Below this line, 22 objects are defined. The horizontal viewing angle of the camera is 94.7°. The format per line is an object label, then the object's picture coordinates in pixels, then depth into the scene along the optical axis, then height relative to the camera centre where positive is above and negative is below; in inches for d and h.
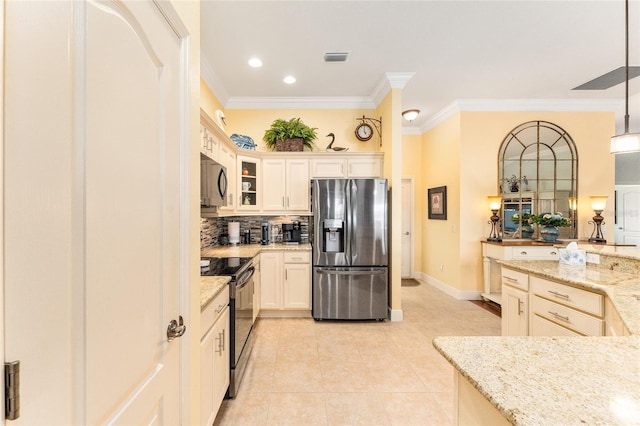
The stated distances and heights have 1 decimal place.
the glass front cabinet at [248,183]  151.6 +16.4
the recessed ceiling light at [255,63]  127.0 +66.0
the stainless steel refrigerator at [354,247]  142.4 -16.2
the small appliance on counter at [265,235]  164.2 -12.1
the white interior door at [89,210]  20.5 +0.3
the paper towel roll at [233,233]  157.4 -10.6
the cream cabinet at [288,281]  146.5 -33.8
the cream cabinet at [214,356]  60.2 -32.8
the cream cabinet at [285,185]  159.2 +15.4
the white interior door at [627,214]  257.4 +0.0
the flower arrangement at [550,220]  155.3 -3.2
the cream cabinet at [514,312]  87.7 -30.5
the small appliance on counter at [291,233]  167.6 -11.2
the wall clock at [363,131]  165.3 +46.4
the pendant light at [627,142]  86.0 +21.3
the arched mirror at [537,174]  175.6 +23.9
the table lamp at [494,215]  170.9 -0.7
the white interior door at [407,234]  230.1 -16.0
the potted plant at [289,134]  159.8 +43.0
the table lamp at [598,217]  166.0 -1.7
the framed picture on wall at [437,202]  194.9 +7.8
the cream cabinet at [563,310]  67.1 -24.1
